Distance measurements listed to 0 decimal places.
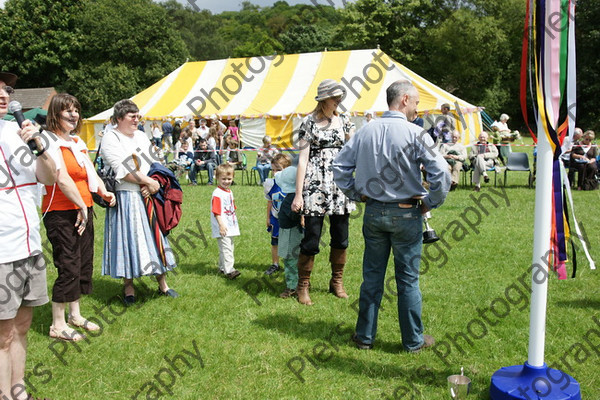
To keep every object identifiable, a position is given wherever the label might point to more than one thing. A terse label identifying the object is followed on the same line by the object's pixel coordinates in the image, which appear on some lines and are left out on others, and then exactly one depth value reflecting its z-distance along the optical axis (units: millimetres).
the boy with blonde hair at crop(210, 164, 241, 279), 5496
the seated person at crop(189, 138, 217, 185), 13998
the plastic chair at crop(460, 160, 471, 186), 12072
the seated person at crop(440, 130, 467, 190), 11570
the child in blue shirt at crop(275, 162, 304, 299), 4828
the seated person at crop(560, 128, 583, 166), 11707
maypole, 2818
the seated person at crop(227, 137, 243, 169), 15711
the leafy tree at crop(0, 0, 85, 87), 42000
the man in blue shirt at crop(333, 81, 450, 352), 3406
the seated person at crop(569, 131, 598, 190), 11234
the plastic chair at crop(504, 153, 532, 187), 12133
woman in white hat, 4473
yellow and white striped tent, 18625
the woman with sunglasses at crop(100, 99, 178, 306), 4430
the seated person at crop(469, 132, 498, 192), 11516
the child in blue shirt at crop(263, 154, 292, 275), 5613
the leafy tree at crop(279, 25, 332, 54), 65188
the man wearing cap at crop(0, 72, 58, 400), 2631
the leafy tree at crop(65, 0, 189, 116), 40594
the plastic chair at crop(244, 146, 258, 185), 13757
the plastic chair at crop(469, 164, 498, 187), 11859
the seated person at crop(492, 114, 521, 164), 13780
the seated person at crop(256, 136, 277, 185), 13453
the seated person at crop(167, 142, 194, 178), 14052
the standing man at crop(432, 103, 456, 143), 12219
